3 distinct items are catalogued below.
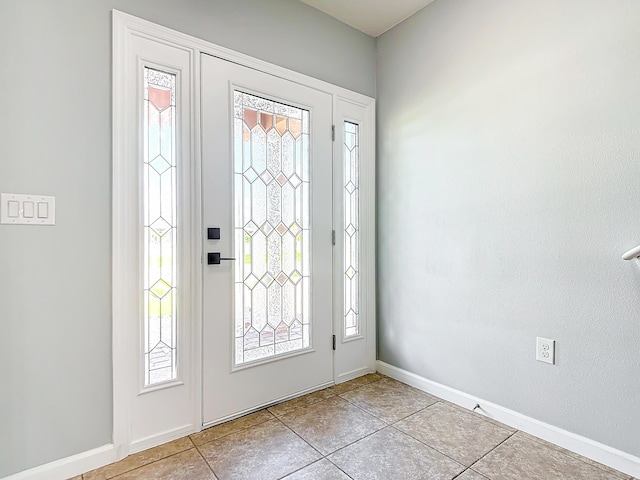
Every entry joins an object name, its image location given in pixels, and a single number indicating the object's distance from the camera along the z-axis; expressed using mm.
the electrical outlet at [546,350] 1782
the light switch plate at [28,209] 1404
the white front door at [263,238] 1927
